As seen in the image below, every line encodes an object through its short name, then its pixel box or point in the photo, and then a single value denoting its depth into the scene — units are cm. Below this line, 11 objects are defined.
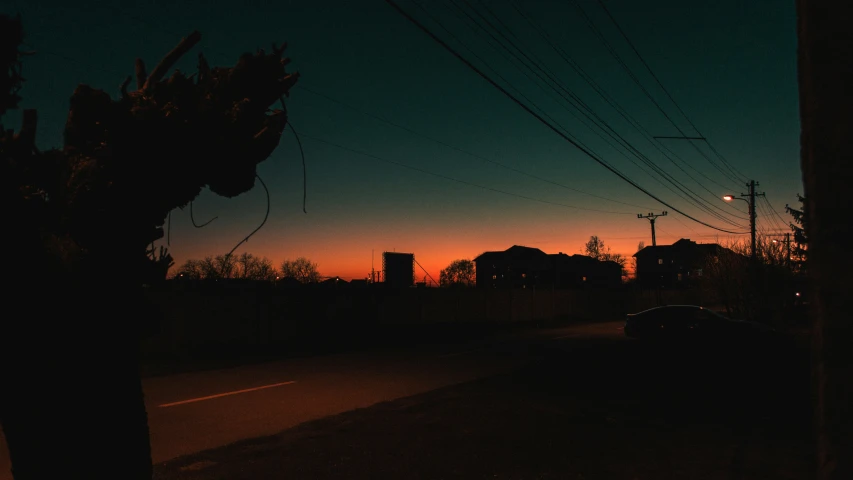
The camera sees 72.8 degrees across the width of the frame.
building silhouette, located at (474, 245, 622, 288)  10312
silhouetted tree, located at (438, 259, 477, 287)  12194
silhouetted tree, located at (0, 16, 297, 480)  308
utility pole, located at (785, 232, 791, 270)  3136
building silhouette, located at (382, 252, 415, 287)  4259
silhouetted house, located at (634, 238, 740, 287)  12469
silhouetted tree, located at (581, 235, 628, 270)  11062
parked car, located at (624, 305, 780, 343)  1817
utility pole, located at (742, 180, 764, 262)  3219
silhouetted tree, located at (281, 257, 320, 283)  8095
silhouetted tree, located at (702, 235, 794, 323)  2881
